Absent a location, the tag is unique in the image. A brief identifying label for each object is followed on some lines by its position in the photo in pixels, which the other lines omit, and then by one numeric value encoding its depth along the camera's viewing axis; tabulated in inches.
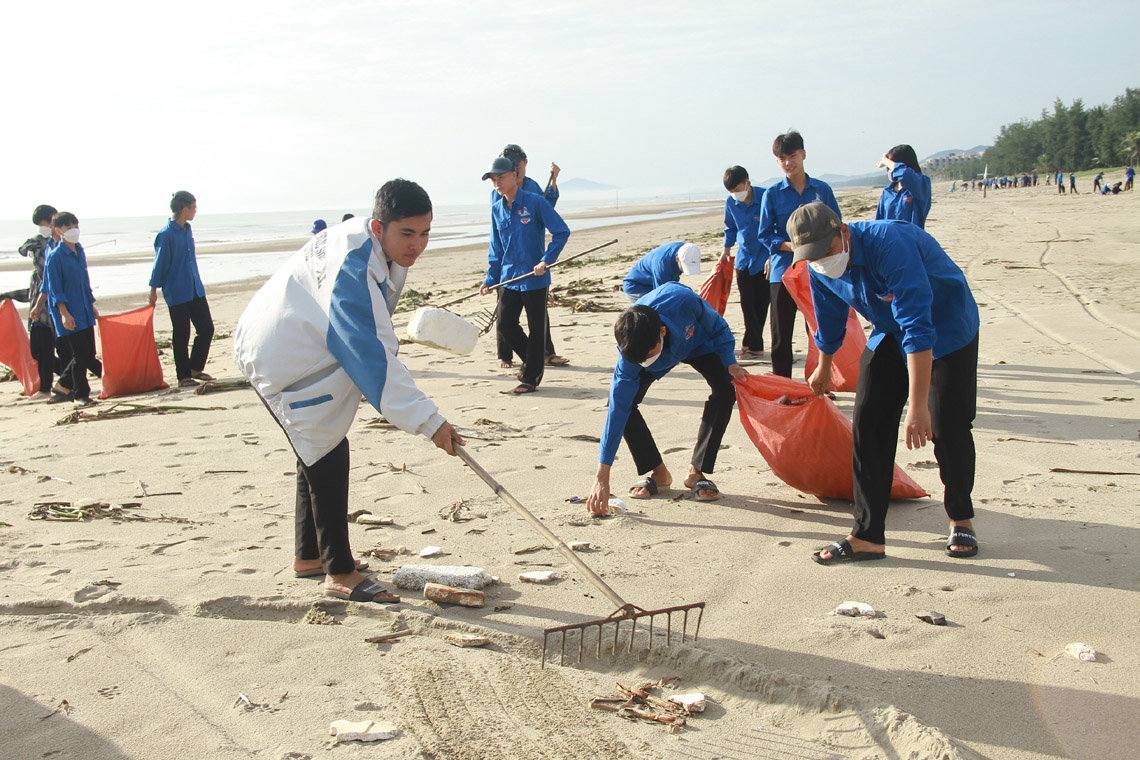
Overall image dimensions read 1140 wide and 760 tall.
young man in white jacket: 107.1
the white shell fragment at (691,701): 94.6
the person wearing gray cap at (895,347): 113.2
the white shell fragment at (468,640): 110.4
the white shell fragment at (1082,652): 98.3
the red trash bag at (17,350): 296.0
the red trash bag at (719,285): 264.7
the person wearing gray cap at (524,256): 253.8
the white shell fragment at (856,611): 112.7
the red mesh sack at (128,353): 283.1
